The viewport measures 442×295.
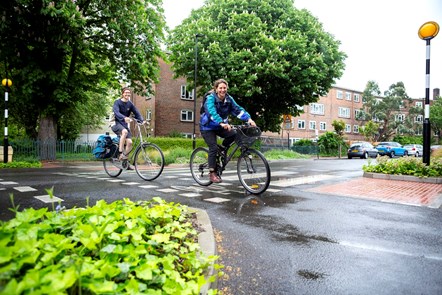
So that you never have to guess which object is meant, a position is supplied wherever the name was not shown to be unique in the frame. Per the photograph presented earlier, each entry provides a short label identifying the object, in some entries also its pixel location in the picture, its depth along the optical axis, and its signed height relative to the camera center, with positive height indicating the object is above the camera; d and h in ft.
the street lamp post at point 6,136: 42.45 +0.81
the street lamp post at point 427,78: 31.12 +6.79
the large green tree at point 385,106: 172.55 +20.80
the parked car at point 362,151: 102.58 -2.66
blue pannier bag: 27.25 -0.48
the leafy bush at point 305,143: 114.83 -0.04
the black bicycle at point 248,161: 19.40 -1.22
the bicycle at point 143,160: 25.00 -1.44
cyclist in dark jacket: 25.12 +1.94
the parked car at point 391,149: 119.34 -2.34
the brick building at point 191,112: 114.11 +14.09
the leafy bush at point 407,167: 30.87 -2.51
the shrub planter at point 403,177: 29.50 -3.47
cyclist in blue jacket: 19.54 +1.59
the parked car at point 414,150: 129.49 -2.91
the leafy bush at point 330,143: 112.78 -0.04
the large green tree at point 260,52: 73.67 +22.41
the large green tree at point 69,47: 44.96 +16.04
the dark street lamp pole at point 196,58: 67.95 +19.27
